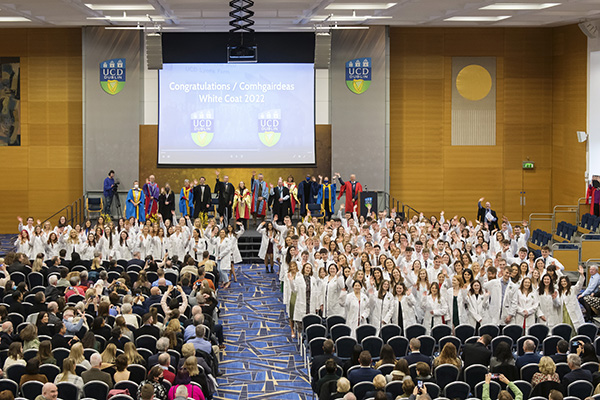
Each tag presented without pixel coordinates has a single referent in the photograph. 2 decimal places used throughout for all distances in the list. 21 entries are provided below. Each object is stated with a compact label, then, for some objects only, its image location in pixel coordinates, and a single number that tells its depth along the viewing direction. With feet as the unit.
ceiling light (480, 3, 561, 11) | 66.64
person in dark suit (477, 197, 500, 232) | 71.10
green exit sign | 86.48
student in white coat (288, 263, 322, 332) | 47.42
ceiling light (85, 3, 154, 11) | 66.80
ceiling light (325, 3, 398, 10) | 67.15
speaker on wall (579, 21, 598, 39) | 76.69
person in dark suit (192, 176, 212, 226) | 74.79
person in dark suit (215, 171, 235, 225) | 74.74
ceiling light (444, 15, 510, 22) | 76.28
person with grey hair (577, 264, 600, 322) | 51.60
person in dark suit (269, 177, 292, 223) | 74.90
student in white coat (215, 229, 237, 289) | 60.44
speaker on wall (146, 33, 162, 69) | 72.02
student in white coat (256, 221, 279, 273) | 63.82
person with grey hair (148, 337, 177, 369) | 34.24
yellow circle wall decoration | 85.92
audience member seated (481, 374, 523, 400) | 30.73
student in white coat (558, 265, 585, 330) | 45.42
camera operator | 80.38
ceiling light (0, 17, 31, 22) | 75.46
